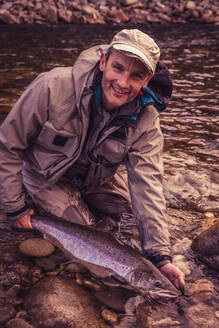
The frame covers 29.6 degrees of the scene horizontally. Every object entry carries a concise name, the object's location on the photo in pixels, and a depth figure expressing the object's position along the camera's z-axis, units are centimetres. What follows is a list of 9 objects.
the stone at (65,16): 2208
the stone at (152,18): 2352
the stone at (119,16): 2295
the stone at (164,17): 2398
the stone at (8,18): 2058
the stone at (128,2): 2438
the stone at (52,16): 2162
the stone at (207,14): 2436
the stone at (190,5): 2511
